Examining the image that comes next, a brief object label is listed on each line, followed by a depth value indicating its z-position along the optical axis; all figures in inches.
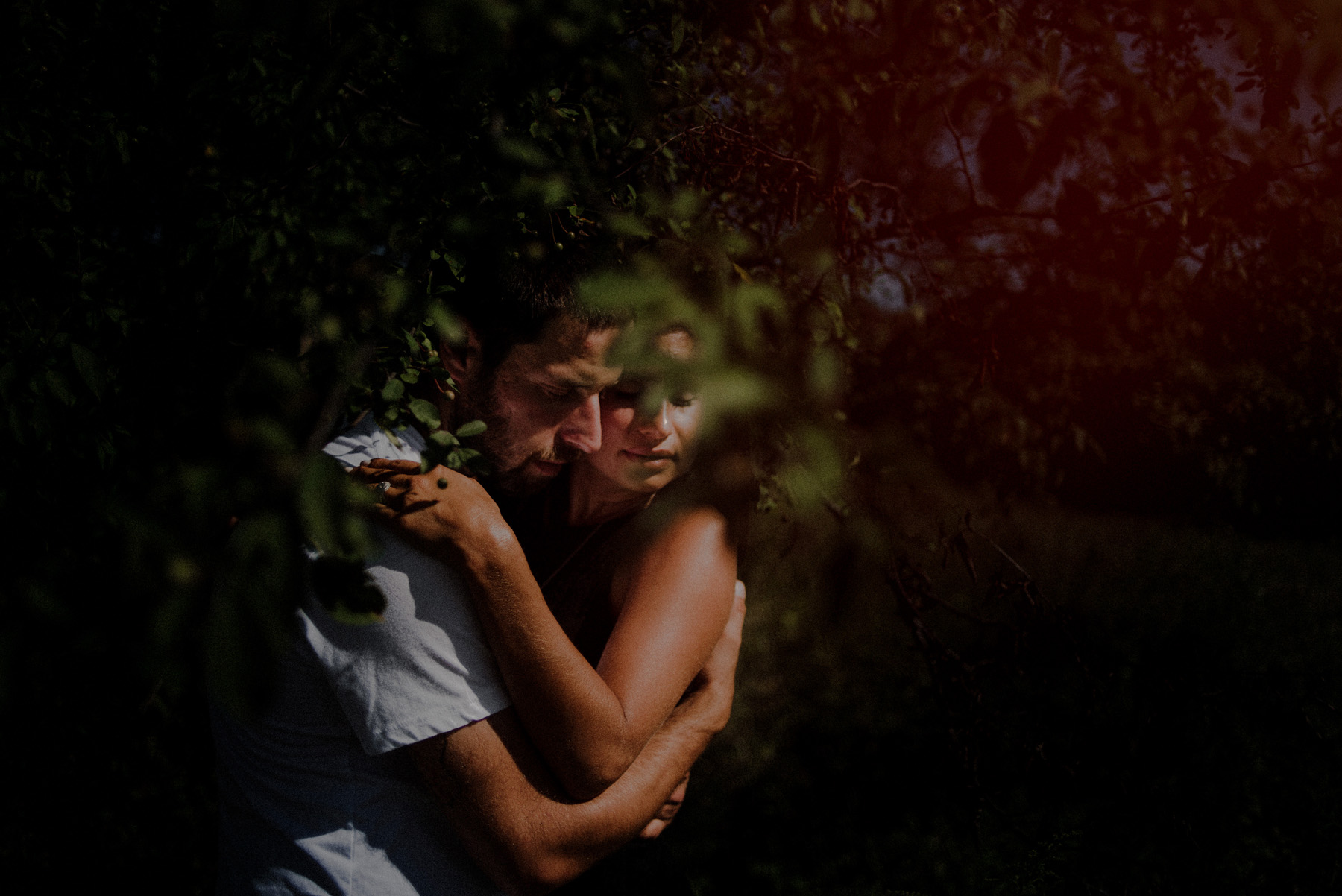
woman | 55.0
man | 53.1
